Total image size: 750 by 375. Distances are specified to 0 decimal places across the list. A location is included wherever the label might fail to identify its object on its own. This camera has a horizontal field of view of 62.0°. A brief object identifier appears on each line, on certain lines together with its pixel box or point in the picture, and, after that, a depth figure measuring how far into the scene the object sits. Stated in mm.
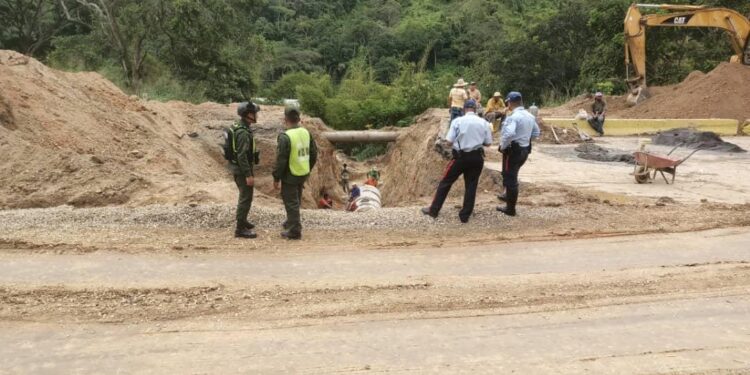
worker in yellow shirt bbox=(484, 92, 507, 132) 18062
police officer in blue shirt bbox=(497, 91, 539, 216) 9133
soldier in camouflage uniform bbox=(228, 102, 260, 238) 7848
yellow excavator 23703
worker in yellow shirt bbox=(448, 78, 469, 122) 15688
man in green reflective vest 7914
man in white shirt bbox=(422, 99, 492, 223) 8680
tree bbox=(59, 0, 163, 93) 28625
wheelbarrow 12180
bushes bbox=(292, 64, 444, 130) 26469
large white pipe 12893
